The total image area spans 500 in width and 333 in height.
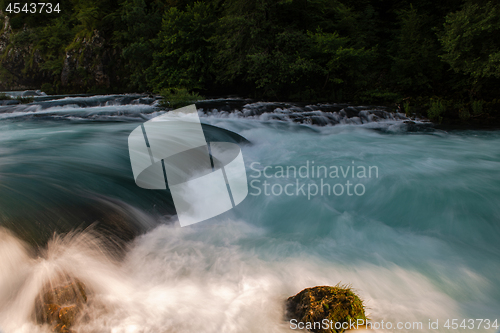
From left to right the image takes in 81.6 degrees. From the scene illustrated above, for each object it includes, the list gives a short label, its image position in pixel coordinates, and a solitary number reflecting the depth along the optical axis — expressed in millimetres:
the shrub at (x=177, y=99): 11930
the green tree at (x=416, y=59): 12367
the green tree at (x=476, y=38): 8664
